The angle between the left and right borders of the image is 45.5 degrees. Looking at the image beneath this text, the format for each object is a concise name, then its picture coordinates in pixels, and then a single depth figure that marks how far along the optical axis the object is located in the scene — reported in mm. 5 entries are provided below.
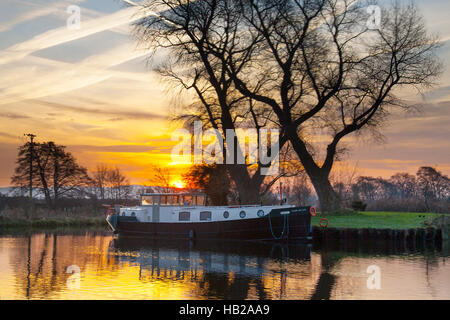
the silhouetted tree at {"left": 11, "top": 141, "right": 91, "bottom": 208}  69000
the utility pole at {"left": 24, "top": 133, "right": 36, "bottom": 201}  68938
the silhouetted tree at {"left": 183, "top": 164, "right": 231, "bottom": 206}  44719
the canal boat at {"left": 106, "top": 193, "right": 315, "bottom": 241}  34406
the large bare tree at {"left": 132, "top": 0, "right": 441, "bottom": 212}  41438
